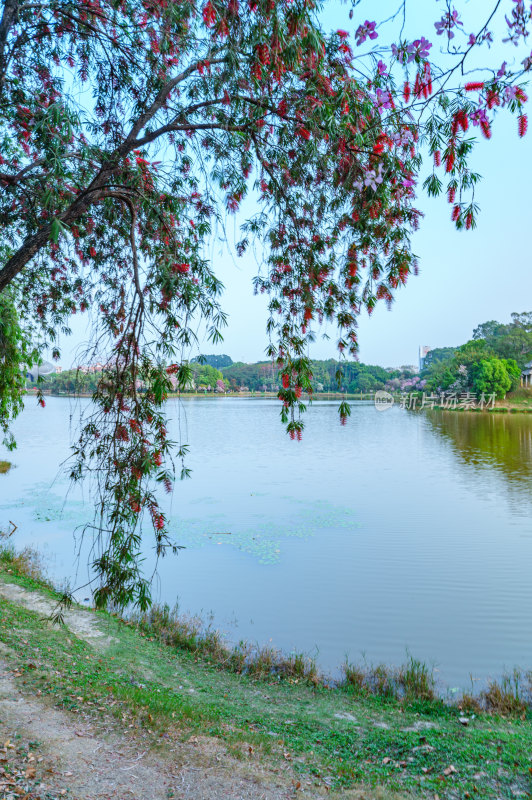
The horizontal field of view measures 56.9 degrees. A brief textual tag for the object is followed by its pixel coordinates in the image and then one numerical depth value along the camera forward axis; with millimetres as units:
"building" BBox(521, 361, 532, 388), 54750
